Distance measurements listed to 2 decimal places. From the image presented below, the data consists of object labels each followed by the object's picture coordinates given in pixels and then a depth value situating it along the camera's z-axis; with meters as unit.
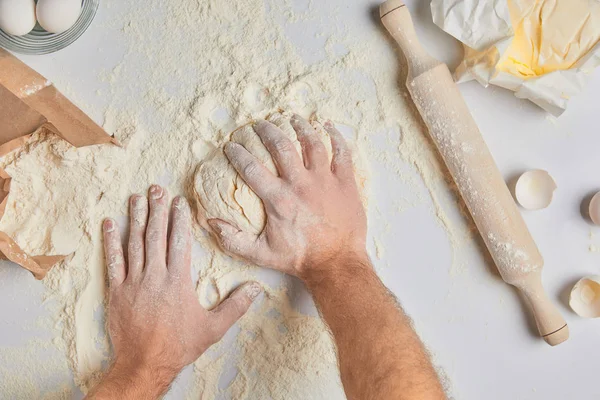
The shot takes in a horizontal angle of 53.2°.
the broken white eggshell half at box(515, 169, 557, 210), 1.50
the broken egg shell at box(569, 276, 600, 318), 1.51
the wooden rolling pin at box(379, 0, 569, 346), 1.42
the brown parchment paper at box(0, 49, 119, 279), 1.36
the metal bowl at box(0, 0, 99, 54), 1.44
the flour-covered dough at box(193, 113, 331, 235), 1.40
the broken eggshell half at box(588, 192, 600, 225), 1.49
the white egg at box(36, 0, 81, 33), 1.34
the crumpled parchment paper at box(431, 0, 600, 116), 1.42
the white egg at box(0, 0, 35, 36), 1.33
